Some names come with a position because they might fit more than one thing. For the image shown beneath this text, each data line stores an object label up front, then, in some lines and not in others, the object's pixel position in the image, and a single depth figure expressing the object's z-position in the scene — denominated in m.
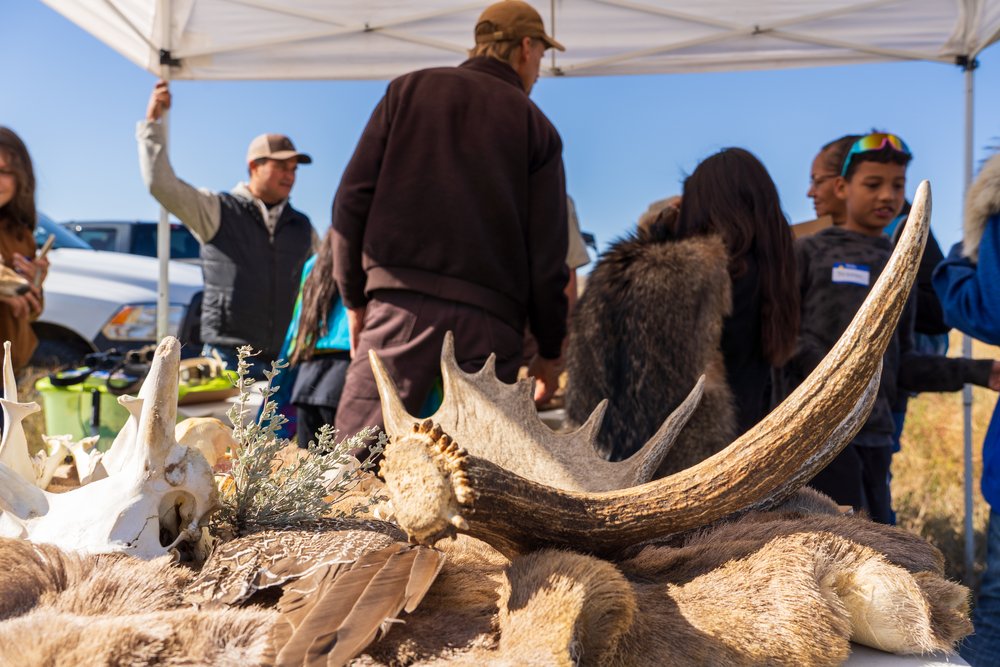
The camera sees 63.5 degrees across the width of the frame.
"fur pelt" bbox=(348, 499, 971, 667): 0.77
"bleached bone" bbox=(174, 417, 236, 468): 1.26
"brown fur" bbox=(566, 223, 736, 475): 2.29
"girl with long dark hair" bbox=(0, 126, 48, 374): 3.20
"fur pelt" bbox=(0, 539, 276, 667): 0.68
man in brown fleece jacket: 2.30
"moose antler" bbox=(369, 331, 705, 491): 1.30
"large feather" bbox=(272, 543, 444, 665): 0.71
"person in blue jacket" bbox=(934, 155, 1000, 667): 2.38
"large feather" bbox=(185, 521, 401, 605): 0.81
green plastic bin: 3.51
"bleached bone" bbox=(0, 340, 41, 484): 0.95
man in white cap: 4.10
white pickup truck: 6.23
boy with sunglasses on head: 2.84
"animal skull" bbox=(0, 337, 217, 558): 0.86
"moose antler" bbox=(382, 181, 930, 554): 0.92
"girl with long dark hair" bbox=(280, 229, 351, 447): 2.71
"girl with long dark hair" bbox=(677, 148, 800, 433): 2.52
